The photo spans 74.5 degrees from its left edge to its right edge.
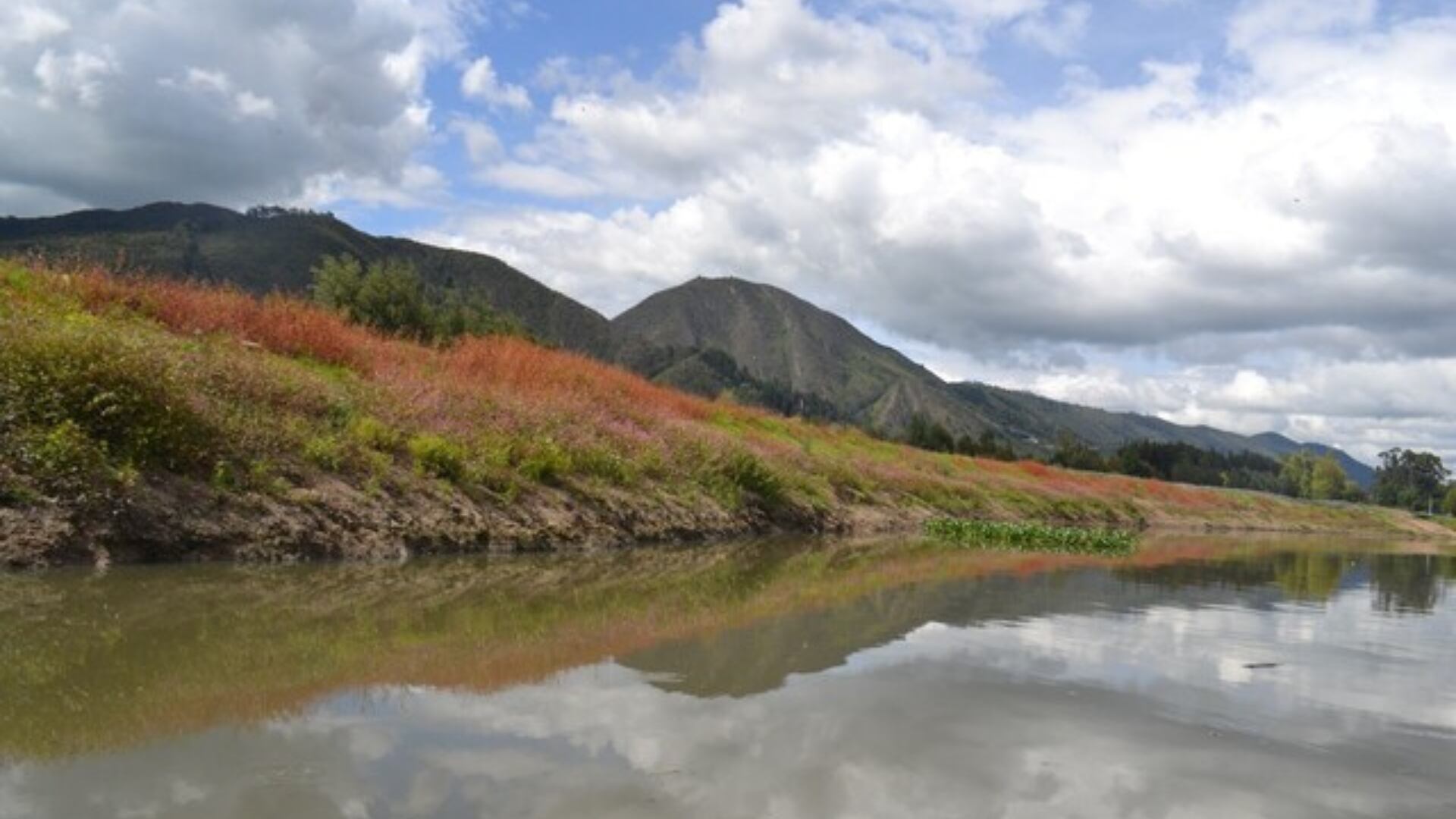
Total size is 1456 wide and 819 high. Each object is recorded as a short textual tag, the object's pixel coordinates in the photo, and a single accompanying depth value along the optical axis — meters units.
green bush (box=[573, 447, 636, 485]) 17.80
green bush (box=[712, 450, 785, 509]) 22.31
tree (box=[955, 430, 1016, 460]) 99.38
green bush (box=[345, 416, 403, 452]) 13.91
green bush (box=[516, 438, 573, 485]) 16.22
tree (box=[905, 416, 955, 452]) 96.19
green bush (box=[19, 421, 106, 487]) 9.51
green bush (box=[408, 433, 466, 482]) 14.41
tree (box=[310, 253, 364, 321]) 44.94
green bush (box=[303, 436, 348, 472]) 12.85
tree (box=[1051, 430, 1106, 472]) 99.56
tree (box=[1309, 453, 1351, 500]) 194.12
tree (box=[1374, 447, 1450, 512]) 194.38
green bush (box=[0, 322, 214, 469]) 9.95
